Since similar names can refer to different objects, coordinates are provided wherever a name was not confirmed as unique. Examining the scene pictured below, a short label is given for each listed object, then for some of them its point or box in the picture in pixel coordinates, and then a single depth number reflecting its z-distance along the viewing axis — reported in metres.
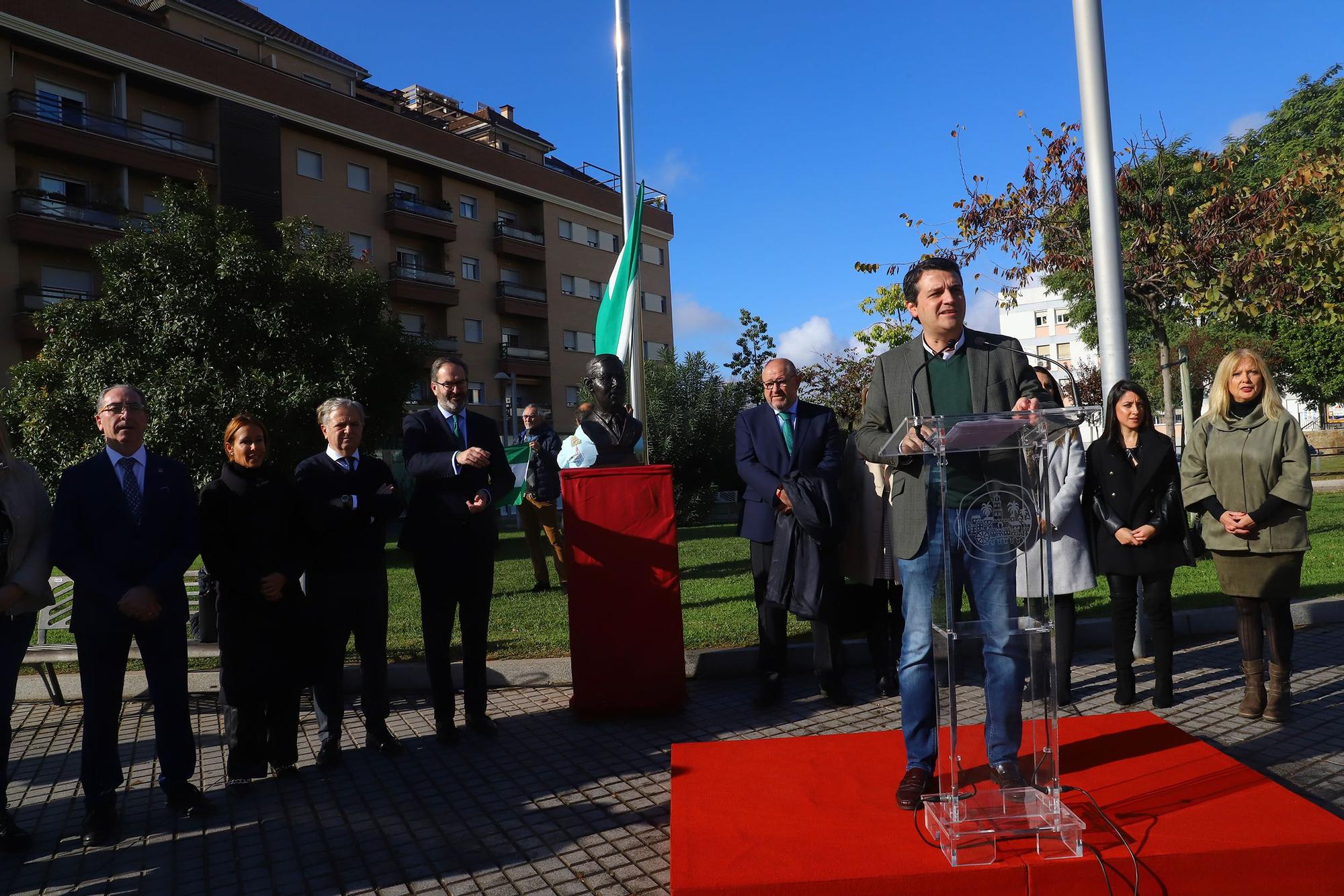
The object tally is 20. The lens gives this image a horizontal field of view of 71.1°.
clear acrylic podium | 3.41
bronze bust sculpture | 6.41
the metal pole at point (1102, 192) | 7.10
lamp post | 40.19
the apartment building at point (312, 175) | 28.64
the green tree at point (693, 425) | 26.66
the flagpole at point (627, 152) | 8.30
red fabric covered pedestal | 6.06
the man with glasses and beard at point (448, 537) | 5.74
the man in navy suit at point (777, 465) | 6.22
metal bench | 6.49
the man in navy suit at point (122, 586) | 4.46
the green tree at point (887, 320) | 22.56
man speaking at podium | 3.48
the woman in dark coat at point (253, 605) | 5.04
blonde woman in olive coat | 5.35
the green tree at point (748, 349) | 35.38
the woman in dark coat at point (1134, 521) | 5.79
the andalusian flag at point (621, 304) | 7.96
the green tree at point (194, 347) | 17.06
